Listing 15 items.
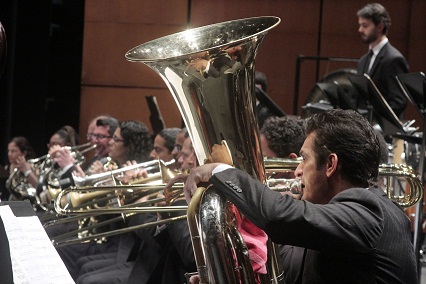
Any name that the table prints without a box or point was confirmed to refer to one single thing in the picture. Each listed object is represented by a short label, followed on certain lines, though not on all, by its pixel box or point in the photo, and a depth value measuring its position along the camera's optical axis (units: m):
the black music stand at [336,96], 7.87
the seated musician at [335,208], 3.24
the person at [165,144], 7.70
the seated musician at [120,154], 8.18
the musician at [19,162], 10.66
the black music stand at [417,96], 6.74
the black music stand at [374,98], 7.35
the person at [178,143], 7.18
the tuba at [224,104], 3.62
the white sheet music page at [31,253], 3.13
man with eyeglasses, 9.81
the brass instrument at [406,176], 4.75
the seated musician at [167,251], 5.55
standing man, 9.12
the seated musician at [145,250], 6.04
